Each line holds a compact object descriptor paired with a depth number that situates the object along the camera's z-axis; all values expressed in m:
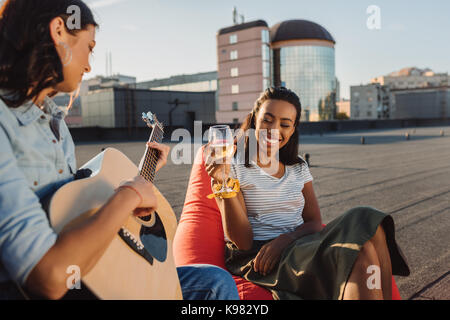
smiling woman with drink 1.95
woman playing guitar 1.04
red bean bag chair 2.76
